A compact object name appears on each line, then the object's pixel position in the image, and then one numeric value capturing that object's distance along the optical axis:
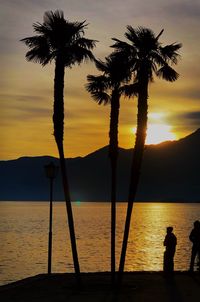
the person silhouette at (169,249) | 28.38
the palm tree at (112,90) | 24.50
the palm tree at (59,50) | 23.73
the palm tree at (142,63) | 24.10
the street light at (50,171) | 31.11
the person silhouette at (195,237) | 28.23
